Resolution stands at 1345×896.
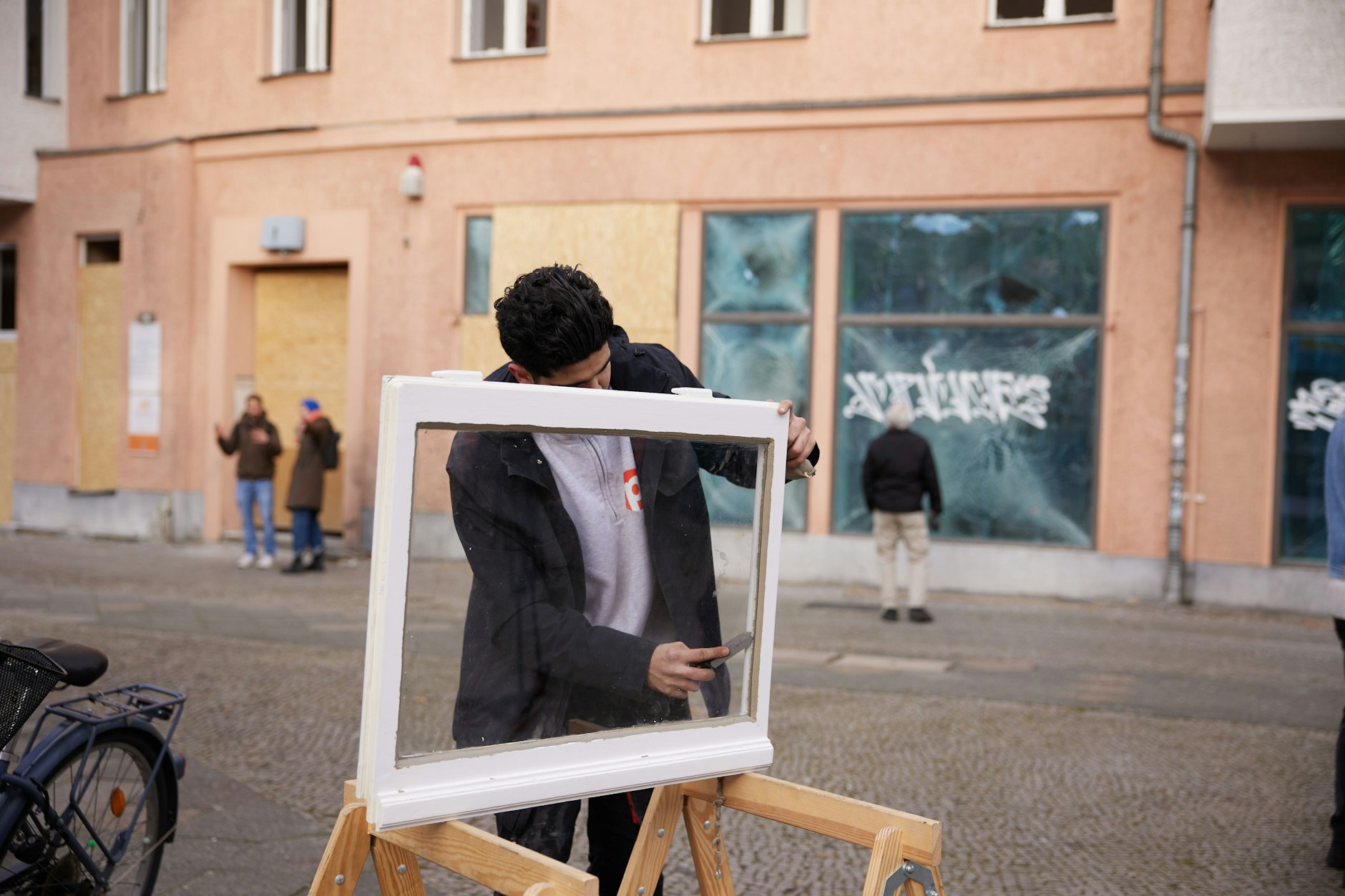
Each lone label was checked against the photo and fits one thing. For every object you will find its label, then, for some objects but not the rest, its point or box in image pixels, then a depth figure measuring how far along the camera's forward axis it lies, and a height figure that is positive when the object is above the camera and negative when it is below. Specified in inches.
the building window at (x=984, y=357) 459.5 +18.5
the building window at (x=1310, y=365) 434.6 +18.1
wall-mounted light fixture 534.9 +86.1
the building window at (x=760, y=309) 493.0 +35.4
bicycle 120.2 -41.3
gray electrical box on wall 567.8 +66.2
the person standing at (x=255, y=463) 499.2 -30.5
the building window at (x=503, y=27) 530.6 +150.7
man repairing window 84.5 -11.2
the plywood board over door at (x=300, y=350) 579.2 +16.0
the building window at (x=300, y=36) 575.2 +156.5
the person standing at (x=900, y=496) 404.8 -28.6
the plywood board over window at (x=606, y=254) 506.0 +56.0
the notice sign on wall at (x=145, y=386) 602.2 -2.9
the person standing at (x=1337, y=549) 171.5 -17.1
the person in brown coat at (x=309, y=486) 489.1 -37.9
